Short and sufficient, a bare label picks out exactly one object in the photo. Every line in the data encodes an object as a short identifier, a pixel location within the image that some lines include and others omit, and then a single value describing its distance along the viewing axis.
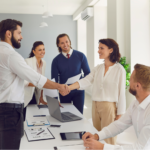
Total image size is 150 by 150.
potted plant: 4.25
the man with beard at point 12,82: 1.47
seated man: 1.22
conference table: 1.31
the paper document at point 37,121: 1.76
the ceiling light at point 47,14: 6.38
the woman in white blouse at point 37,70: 2.49
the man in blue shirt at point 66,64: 2.78
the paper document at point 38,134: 1.43
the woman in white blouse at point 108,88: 2.05
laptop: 1.84
